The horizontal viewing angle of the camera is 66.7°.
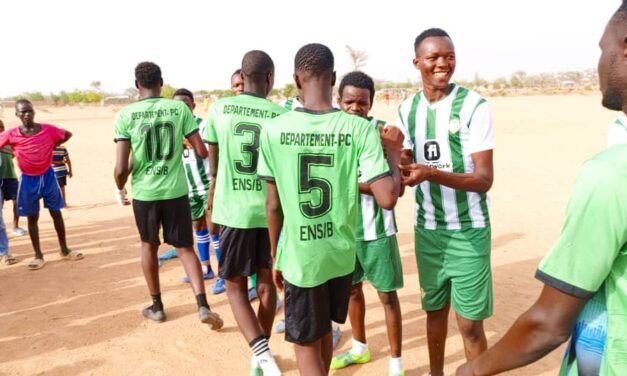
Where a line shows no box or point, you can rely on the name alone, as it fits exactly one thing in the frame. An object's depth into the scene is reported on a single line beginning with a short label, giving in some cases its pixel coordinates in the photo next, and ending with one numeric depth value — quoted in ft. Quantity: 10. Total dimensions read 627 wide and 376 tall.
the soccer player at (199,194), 20.40
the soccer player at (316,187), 8.75
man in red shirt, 21.89
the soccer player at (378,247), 12.29
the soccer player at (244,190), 12.31
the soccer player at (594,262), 3.93
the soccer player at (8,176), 26.15
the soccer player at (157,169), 14.82
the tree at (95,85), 288.98
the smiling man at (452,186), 10.12
